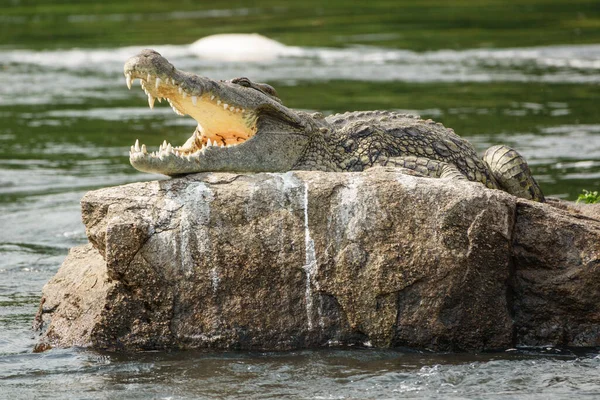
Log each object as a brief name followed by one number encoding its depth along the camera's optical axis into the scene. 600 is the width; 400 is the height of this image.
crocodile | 13.82
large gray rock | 13.03
